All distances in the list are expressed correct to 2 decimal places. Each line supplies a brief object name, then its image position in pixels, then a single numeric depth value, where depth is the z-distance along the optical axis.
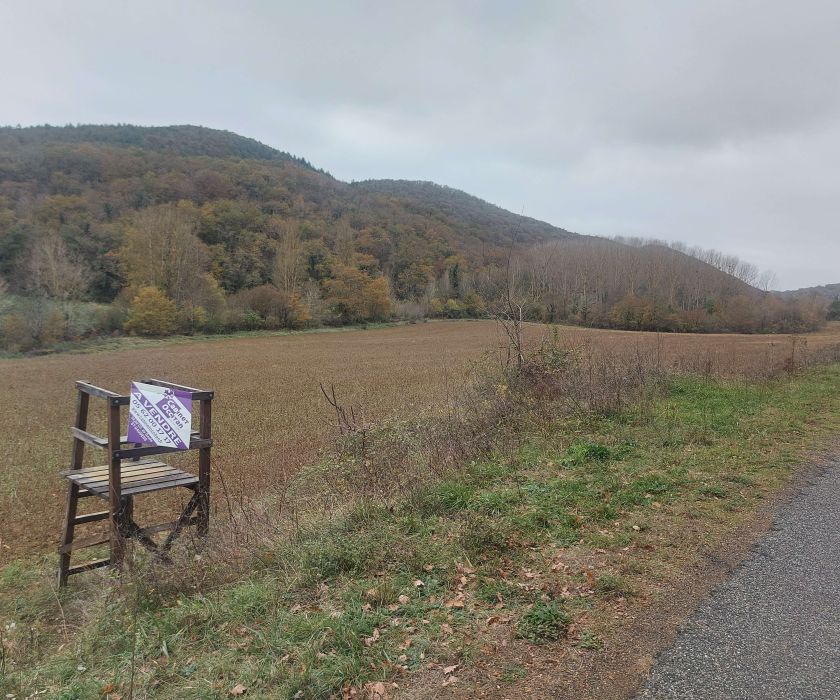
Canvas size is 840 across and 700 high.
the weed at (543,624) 3.34
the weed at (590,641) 3.21
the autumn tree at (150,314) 45.69
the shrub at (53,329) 38.53
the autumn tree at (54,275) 45.06
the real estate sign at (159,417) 5.43
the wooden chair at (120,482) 5.34
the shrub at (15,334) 36.88
